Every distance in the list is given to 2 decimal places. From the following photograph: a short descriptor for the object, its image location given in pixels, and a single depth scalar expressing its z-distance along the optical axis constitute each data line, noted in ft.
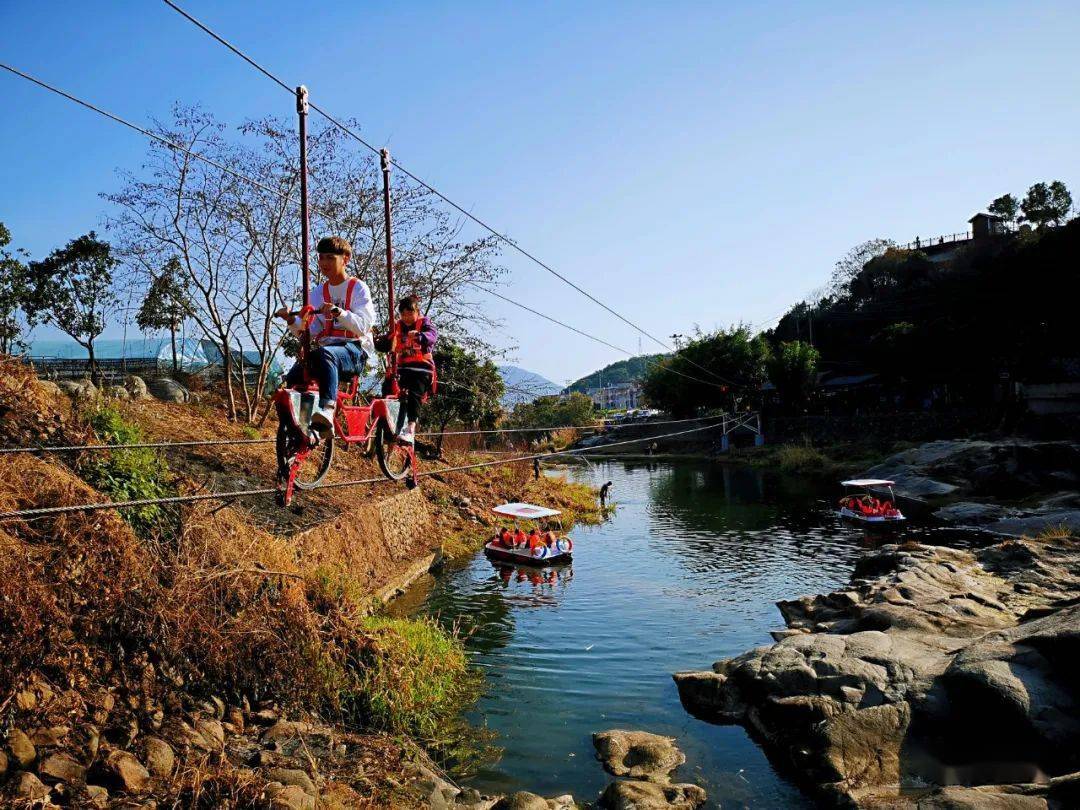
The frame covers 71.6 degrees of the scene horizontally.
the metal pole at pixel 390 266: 23.53
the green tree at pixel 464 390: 96.58
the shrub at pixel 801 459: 159.43
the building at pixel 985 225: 218.79
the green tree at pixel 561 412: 203.35
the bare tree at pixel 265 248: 70.13
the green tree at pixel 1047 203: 182.50
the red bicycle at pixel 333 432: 18.29
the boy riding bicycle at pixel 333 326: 18.85
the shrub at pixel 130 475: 37.81
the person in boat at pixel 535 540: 79.66
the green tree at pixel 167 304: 71.56
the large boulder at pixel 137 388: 67.87
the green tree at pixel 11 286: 76.69
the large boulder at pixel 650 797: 32.55
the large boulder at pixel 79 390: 49.52
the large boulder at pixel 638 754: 36.47
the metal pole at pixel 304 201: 19.38
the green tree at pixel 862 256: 248.11
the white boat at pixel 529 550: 79.05
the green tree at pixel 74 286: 81.30
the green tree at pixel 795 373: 191.01
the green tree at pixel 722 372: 201.26
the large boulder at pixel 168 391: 73.31
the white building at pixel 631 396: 580.18
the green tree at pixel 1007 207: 202.28
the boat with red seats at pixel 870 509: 96.84
